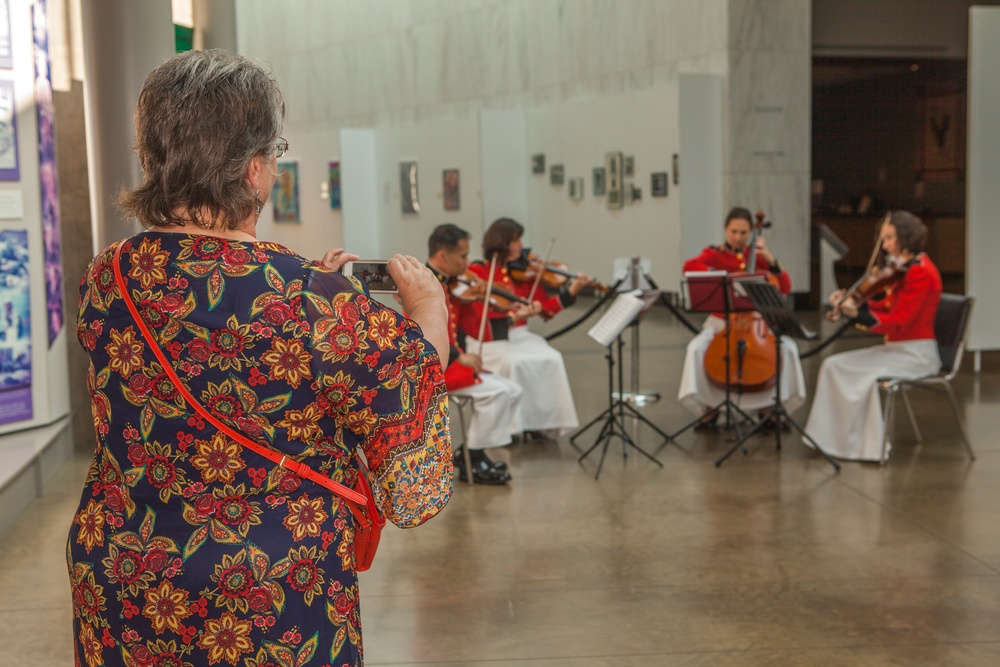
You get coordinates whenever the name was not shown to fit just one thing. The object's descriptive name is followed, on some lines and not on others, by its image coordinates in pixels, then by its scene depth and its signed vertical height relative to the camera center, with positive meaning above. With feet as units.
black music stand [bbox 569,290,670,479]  20.49 -2.56
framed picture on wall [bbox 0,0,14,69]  20.10 +2.69
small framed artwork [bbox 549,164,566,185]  47.52 +0.51
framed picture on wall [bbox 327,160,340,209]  55.36 +0.66
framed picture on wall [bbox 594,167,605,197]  45.47 +0.17
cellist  23.35 -3.31
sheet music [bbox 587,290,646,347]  20.44 -2.30
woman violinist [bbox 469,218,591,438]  23.02 -3.33
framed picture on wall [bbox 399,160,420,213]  49.96 +0.22
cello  22.77 -3.29
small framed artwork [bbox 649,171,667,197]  41.93 +0.03
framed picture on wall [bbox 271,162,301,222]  59.88 -0.01
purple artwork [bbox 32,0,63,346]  20.86 +0.65
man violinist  20.08 -3.39
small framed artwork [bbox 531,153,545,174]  48.39 +1.03
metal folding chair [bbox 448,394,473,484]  19.99 -4.15
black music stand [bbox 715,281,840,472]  20.24 -2.23
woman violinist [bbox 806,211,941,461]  20.89 -3.07
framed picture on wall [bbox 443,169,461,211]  47.19 +0.03
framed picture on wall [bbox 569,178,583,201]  46.65 -0.04
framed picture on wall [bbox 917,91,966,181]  47.85 +1.56
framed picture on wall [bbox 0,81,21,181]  20.12 +1.17
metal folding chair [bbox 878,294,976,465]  20.79 -3.06
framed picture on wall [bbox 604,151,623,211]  44.42 +0.30
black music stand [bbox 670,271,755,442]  22.03 -2.15
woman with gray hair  5.37 -0.97
